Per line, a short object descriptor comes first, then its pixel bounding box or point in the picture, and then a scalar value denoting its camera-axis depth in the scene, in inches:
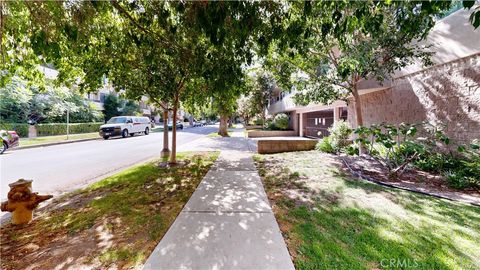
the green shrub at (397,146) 221.9
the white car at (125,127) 746.8
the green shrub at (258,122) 1370.4
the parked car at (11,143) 437.2
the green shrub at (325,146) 403.5
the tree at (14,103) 668.7
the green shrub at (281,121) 859.4
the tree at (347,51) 143.5
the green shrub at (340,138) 391.8
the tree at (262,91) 940.0
